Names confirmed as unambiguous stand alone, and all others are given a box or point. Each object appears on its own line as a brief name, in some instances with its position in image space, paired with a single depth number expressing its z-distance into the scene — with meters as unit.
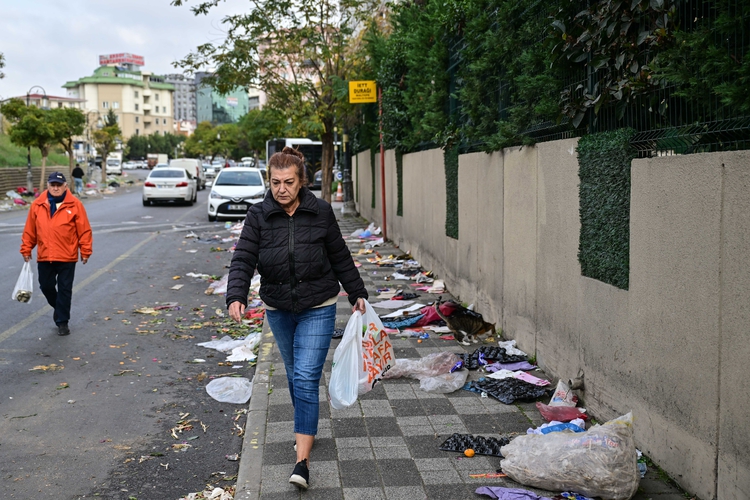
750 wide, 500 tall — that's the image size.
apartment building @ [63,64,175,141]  165.25
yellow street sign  17.72
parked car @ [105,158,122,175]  84.38
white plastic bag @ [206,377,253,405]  6.29
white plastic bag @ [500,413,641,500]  3.93
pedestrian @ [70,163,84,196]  41.05
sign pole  16.77
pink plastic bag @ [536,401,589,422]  5.18
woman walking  4.39
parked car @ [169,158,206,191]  50.59
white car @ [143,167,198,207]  31.62
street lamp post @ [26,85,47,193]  39.06
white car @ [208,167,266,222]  23.69
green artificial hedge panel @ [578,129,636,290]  4.76
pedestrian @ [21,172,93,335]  8.56
